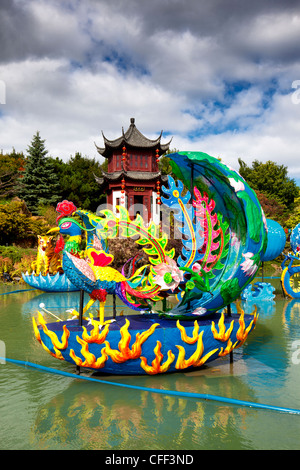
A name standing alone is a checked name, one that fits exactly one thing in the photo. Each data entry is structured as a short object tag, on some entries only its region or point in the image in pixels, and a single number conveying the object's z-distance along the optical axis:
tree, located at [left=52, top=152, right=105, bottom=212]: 30.98
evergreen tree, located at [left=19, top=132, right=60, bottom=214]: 28.98
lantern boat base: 4.70
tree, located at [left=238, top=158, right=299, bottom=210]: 33.09
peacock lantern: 4.77
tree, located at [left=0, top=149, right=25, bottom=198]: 28.88
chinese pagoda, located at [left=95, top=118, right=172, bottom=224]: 26.05
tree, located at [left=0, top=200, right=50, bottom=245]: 22.83
